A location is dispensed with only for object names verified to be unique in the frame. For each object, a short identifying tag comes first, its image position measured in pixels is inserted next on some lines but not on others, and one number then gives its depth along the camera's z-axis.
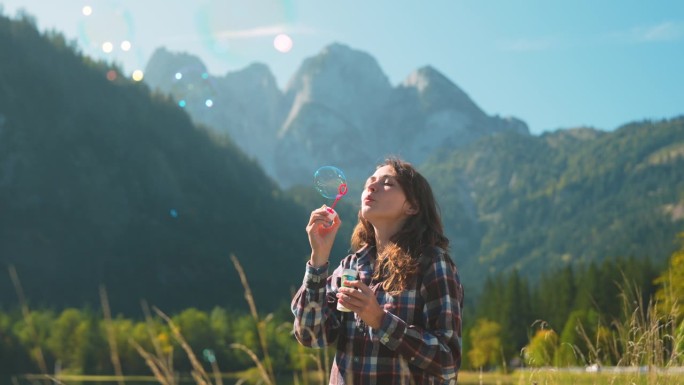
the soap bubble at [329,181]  5.44
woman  3.65
